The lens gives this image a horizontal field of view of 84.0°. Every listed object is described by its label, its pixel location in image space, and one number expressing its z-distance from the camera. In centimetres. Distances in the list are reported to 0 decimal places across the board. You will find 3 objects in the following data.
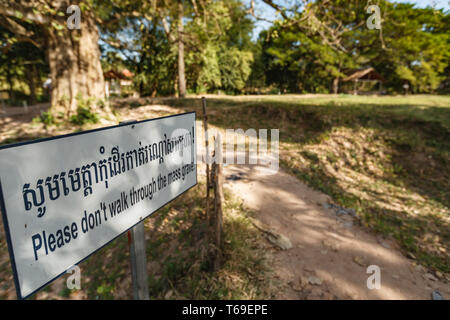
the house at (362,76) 3047
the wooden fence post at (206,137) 295
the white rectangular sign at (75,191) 114
